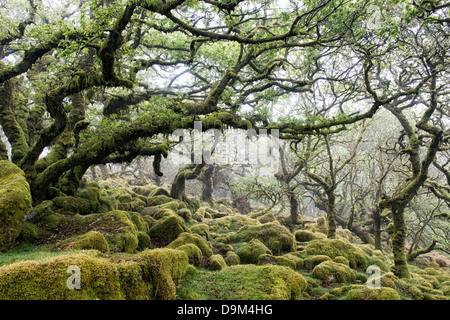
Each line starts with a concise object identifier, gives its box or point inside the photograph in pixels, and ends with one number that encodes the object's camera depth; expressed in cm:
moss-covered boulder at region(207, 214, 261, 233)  1529
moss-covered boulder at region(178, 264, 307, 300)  504
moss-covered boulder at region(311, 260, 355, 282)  816
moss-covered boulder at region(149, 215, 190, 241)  1018
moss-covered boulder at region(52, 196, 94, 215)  908
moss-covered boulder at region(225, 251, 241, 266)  901
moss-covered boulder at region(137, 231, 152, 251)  870
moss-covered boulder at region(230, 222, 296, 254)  1128
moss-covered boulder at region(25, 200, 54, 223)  768
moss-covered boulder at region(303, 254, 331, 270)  941
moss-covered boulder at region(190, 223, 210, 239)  1279
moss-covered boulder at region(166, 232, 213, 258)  886
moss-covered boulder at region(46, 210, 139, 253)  720
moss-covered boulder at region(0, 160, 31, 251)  581
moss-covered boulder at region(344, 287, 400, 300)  573
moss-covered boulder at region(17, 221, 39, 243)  686
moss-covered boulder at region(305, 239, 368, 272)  1034
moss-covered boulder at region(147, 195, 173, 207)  1672
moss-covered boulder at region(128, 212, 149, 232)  973
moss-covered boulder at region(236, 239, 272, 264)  951
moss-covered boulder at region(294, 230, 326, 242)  1358
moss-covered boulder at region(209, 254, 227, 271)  776
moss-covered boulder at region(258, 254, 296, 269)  860
